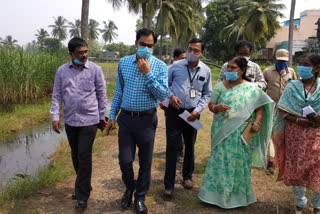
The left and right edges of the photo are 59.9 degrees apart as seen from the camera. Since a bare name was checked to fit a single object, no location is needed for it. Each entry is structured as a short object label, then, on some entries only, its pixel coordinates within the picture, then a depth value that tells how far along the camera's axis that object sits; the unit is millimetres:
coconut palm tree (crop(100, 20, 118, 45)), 71875
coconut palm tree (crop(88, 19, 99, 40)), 67681
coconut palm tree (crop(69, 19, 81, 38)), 66188
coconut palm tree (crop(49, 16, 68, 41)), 70438
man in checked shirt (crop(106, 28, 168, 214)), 2709
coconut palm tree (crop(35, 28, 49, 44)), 79188
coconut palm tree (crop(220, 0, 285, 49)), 27141
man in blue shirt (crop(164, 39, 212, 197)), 3264
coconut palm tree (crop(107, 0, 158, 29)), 14177
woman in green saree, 2941
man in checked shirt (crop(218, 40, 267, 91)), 3742
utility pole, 13542
